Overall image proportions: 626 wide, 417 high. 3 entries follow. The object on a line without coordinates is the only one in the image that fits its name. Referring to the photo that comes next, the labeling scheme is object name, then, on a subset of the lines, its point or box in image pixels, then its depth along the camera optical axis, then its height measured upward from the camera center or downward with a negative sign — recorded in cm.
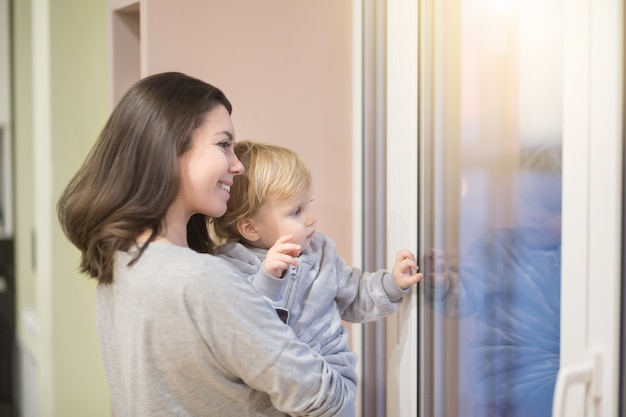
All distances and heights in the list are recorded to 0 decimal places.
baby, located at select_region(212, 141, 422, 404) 145 -9
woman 116 -15
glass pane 133 -3
